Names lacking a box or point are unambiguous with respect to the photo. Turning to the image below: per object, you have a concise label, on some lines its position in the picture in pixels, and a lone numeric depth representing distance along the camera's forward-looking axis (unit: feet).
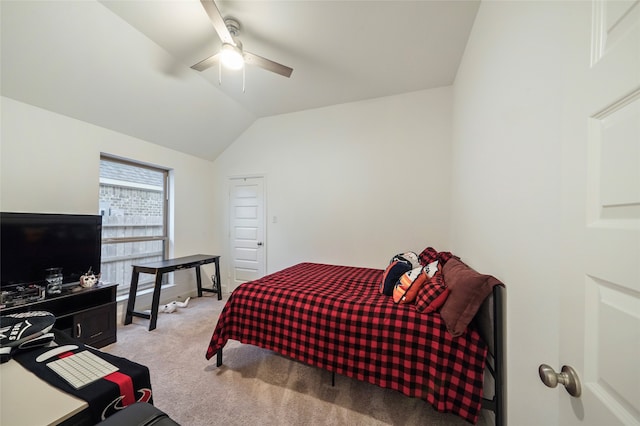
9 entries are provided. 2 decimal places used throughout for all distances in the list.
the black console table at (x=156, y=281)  9.20
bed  4.50
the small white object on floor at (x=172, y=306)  10.67
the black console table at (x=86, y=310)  6.93
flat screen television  6.46
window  9.95
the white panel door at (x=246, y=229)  13.29
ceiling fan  5.78
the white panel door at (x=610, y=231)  1.49
